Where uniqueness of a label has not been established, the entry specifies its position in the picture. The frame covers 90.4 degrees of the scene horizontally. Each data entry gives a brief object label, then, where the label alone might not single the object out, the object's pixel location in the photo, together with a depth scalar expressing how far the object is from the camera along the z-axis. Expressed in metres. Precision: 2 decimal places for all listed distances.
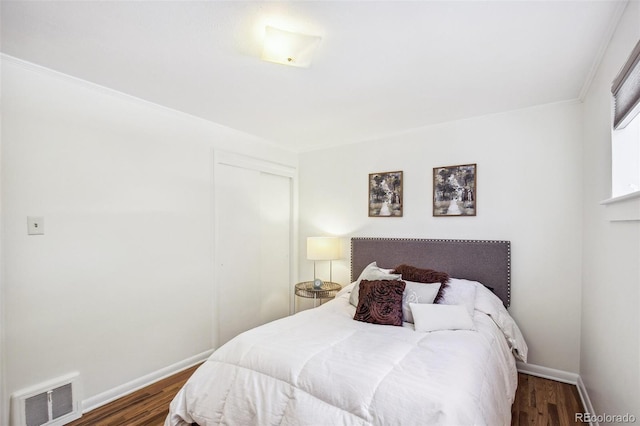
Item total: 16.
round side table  3.46
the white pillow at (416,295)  2.38
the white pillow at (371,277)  2.69
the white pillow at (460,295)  2.45
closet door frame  3.17
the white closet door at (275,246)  3.79
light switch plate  2.02
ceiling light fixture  1.66
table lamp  3.55
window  1.32
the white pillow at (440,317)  2.16
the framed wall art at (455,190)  3.00
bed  1.39
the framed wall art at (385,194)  3.43
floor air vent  1.93
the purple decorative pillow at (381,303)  2.31
